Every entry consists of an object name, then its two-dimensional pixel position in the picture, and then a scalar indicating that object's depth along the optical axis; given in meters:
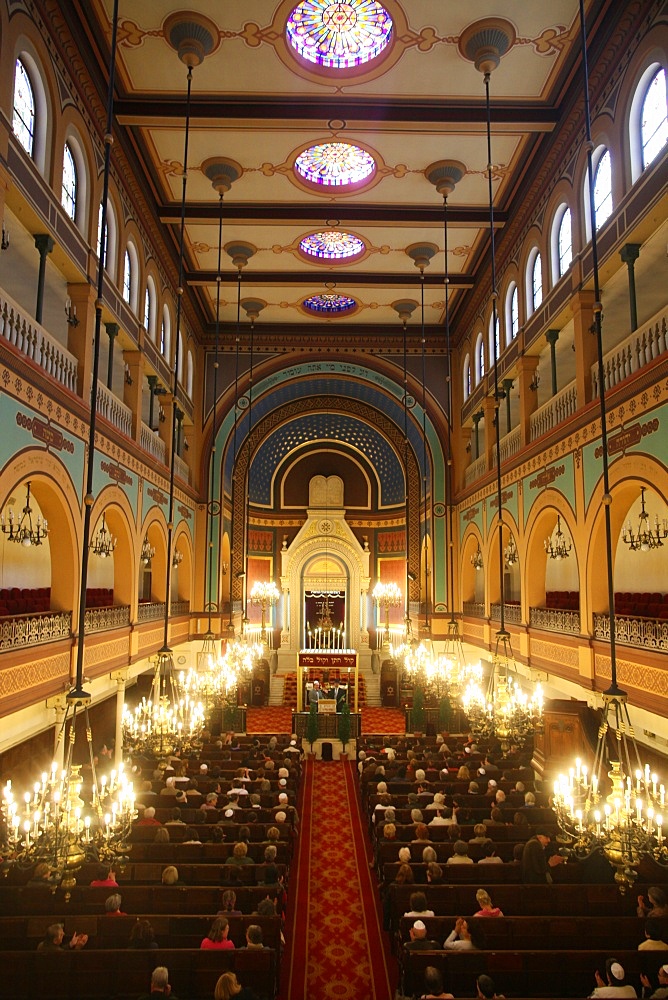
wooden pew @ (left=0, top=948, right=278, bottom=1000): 7.55
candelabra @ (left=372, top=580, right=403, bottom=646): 28.69
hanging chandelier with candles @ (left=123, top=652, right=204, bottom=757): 10.01
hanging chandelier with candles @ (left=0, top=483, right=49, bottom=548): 10.30
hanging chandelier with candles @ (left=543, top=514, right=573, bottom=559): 13.97
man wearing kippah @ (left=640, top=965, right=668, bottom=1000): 6.75
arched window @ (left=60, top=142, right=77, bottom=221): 12.02
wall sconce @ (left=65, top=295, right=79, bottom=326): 12.47
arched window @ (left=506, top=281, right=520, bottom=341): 17.72
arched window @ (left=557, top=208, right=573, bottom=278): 14.07
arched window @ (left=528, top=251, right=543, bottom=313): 15.88
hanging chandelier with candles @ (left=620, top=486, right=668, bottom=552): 10.07
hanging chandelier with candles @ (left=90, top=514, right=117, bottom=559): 13.40
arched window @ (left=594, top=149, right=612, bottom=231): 12.17
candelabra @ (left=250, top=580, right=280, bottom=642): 28.67
